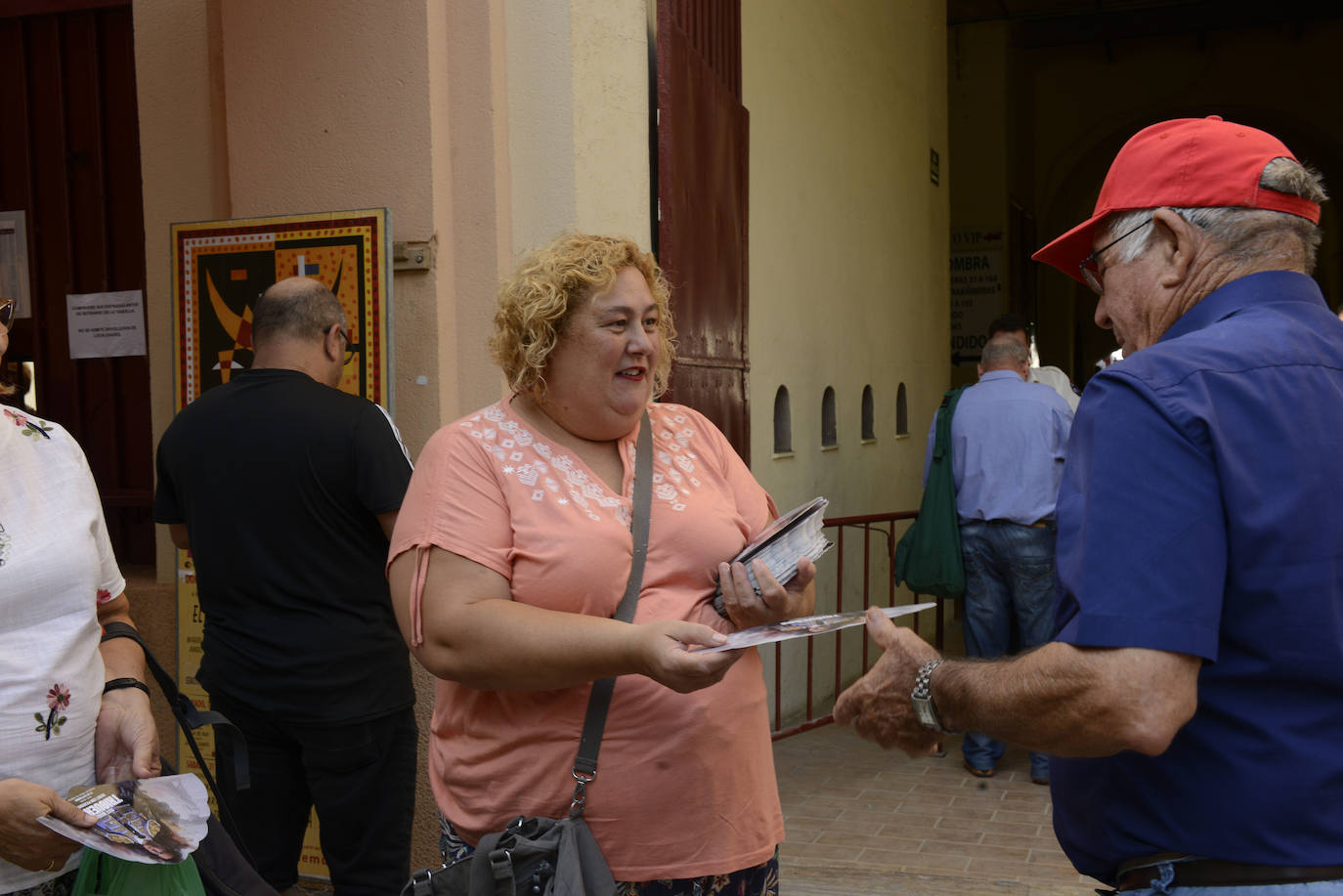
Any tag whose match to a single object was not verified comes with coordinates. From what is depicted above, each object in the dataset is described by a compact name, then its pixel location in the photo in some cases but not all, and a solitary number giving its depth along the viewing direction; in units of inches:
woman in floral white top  80.1
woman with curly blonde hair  84.0
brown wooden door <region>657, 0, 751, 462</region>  192.1
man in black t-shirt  128.5
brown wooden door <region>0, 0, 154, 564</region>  198.2
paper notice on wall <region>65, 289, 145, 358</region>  196.5
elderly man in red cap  61.8
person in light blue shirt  226.4
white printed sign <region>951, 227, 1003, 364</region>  514.9
